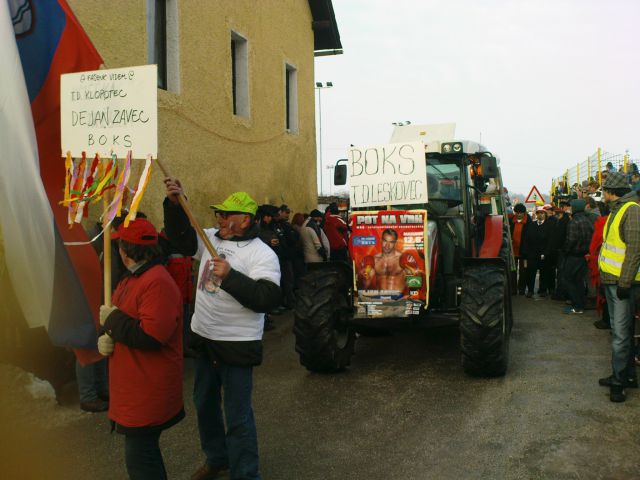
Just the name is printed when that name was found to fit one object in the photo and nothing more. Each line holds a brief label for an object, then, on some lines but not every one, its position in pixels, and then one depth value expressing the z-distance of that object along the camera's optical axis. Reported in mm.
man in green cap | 3811
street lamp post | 34281
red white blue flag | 3555
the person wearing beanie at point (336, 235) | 12391
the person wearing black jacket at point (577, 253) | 10242
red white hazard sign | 20608
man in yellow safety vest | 5539
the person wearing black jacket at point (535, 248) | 12227
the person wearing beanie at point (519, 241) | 12712
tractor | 6363
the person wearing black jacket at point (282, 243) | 10203
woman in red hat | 3326
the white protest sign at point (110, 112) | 3559
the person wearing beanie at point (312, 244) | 11062
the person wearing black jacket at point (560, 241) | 11227
